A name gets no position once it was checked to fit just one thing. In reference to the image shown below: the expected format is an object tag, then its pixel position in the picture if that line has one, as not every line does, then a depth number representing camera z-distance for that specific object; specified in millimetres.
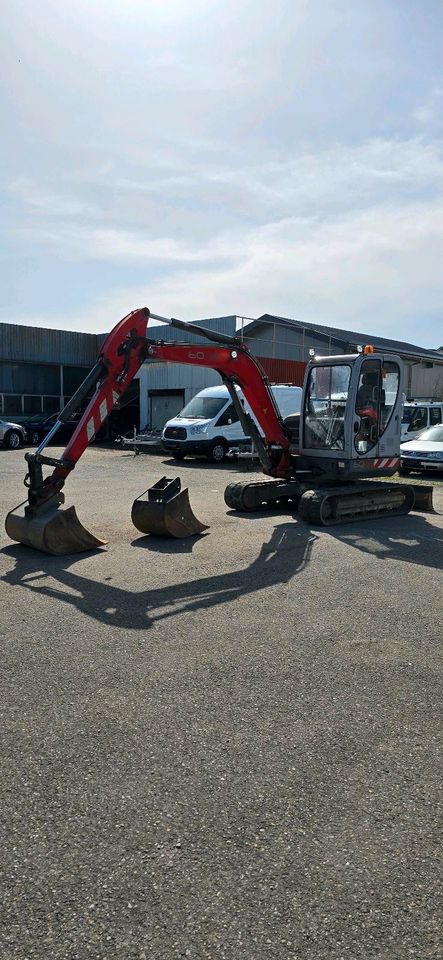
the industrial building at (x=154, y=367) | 32594
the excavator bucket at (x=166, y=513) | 10258
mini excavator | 10641
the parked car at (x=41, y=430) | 32781
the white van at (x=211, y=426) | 23578
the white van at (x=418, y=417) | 23345
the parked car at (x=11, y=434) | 31422
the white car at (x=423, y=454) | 19266
